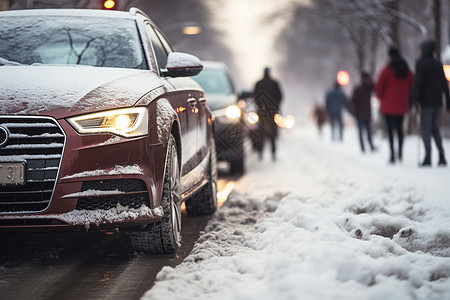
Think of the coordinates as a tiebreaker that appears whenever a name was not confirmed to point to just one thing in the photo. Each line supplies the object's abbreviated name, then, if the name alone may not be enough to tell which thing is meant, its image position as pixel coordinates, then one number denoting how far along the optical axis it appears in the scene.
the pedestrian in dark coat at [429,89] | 12.01
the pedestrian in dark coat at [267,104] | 16.14
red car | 4.77
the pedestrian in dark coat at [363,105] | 18.52
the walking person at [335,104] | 25.52
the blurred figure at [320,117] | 32.41
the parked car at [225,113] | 12.07
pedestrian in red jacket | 13.65
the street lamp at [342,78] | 30.86
